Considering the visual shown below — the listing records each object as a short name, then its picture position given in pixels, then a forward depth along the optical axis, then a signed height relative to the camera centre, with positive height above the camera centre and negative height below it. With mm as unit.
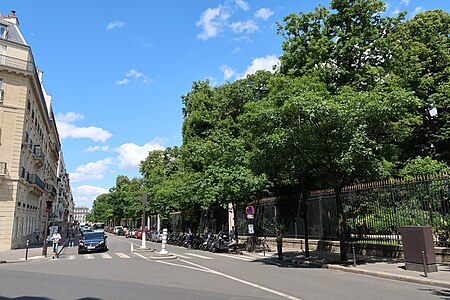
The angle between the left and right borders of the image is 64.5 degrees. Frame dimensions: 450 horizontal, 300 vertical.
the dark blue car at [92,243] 24734 -1538
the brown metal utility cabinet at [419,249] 11914 -1127
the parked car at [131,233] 57656 -2093
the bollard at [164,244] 20266 -1379
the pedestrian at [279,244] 18328 -1361
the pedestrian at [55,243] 23072 -1413
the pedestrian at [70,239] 36938 -2103
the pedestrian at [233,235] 24528 -1202
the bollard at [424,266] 11047 -1562
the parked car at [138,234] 53456 -2108
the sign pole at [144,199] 24078 +1388
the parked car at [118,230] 72262 -2108
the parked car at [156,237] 40431 -1948
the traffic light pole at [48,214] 23703 +530
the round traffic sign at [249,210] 22188 +493
